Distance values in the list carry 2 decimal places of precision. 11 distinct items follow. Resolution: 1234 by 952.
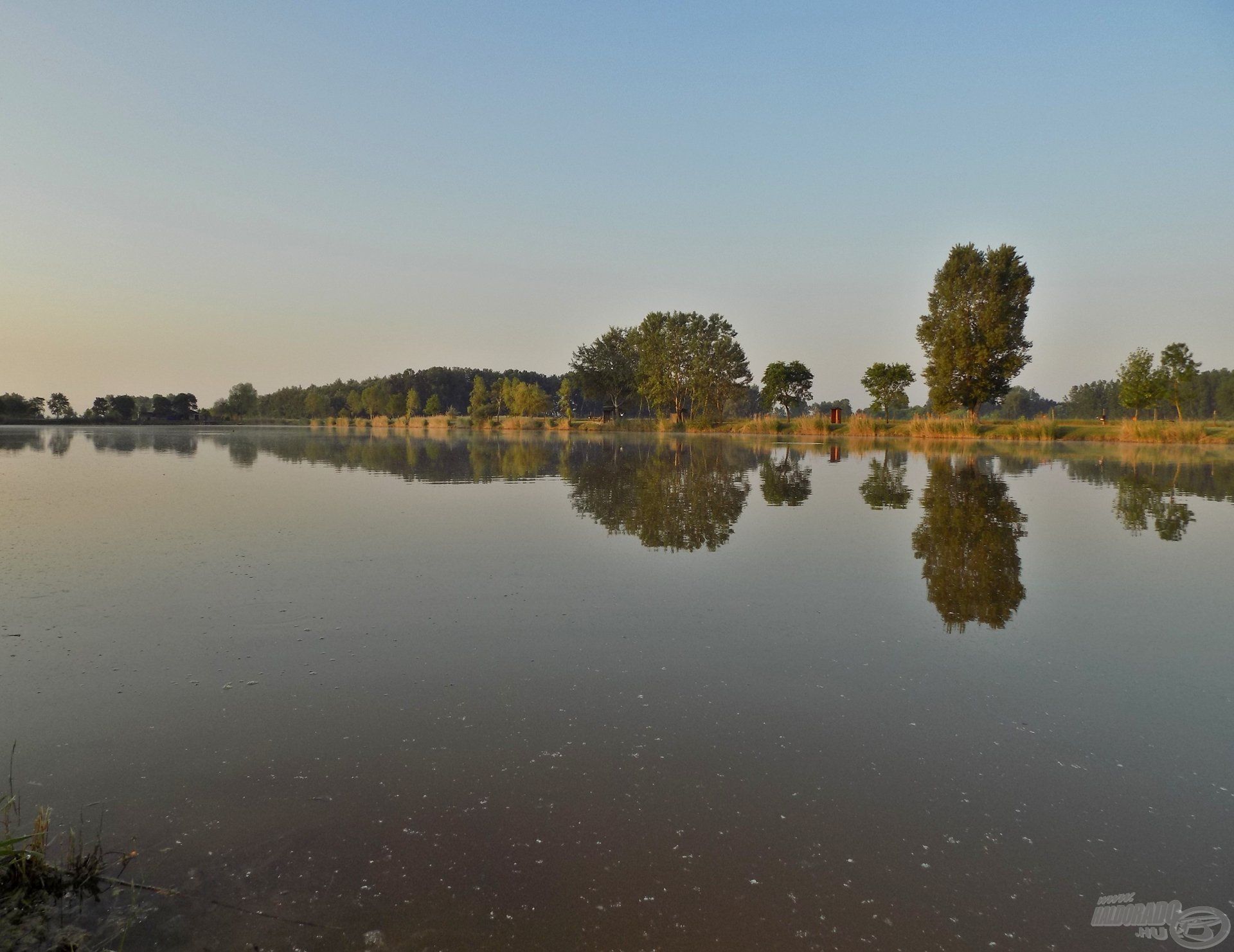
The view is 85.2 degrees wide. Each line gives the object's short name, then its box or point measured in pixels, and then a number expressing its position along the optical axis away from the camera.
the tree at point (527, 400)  83.06
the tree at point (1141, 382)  45.34
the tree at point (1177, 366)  47.06
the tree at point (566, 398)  83.75
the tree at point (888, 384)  54.22
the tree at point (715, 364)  71.81
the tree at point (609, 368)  86.31
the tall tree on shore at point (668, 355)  73.00
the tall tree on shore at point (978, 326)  45.16
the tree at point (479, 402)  91.25
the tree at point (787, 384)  66.62
